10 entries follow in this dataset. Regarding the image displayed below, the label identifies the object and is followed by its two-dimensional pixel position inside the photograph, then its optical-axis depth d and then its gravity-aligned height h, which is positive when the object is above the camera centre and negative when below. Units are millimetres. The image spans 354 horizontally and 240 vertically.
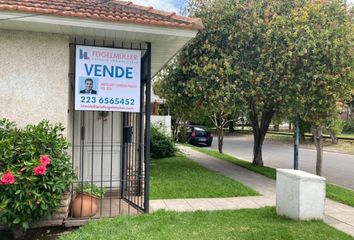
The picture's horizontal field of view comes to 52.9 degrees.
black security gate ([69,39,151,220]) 7785 -814
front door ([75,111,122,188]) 7977 -645
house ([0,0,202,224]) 5727 +1068
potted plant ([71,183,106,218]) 6254 -1506
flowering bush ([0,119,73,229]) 5008 -844
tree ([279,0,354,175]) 10125 +1713
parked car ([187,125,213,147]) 26016 -1346
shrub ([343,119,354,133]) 38300 -744
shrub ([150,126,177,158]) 15945 -1263
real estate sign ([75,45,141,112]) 6062 +651
